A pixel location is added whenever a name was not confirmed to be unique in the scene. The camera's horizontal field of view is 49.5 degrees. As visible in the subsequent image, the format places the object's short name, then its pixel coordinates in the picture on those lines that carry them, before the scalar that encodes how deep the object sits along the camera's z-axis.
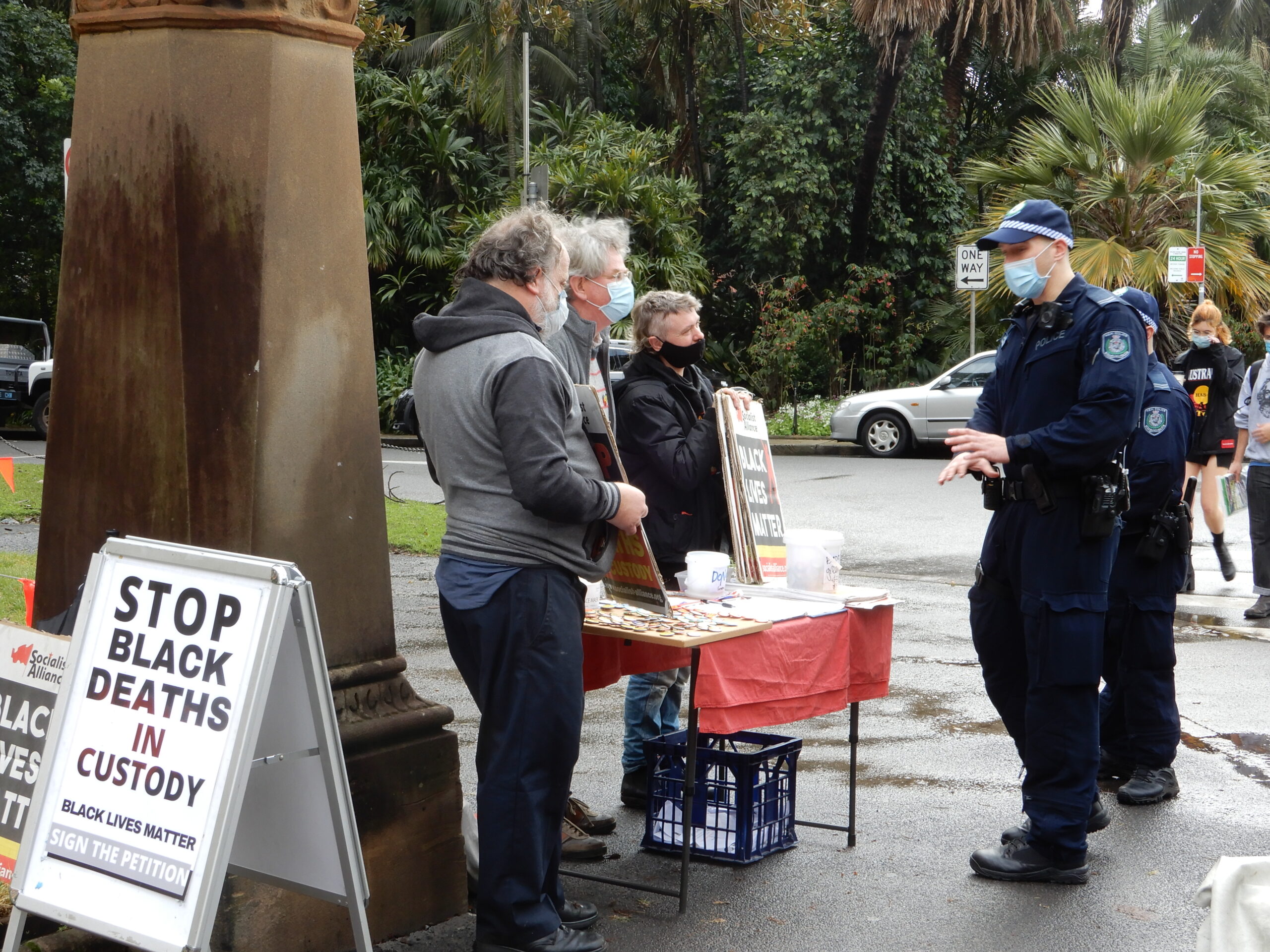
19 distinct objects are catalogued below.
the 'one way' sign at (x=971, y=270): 19.62
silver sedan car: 19.38
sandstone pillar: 3.71
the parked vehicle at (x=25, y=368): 21.62
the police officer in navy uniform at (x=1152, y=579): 5.43
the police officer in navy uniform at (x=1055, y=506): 4.36
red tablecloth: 4.18
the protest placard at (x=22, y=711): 3.61
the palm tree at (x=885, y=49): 20.98
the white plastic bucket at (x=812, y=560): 4.79
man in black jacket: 4.77
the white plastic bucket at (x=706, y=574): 4.50
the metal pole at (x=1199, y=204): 18.33
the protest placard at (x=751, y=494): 4.73
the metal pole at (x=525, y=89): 21.38
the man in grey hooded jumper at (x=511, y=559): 3.58
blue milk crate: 4.59
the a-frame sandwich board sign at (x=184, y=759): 2.88
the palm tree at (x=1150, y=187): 19.14
